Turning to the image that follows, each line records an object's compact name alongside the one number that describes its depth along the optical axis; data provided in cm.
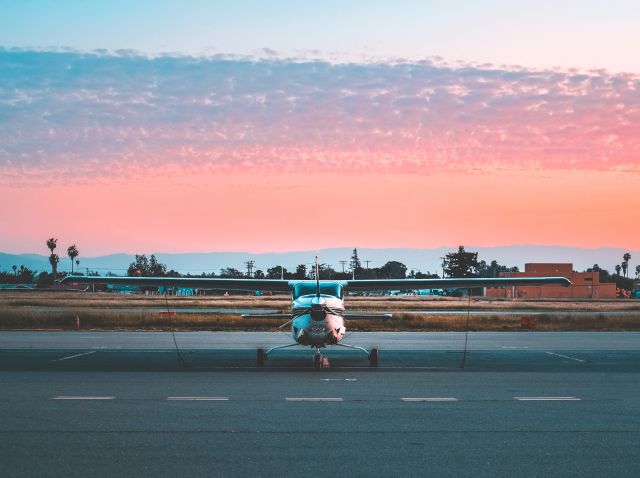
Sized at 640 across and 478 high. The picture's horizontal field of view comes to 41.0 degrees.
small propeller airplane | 2111
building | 15175
